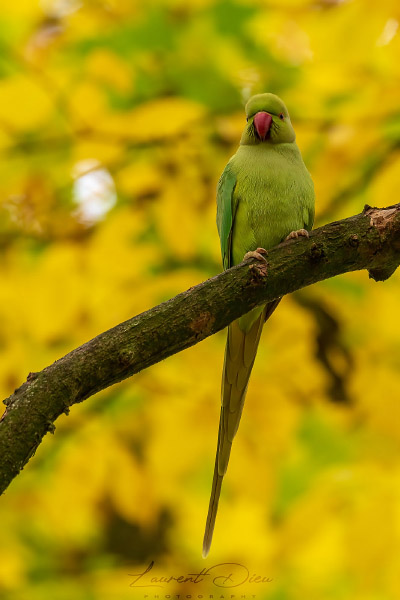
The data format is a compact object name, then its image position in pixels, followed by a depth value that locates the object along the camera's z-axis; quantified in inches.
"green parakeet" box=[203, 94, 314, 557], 301.5
